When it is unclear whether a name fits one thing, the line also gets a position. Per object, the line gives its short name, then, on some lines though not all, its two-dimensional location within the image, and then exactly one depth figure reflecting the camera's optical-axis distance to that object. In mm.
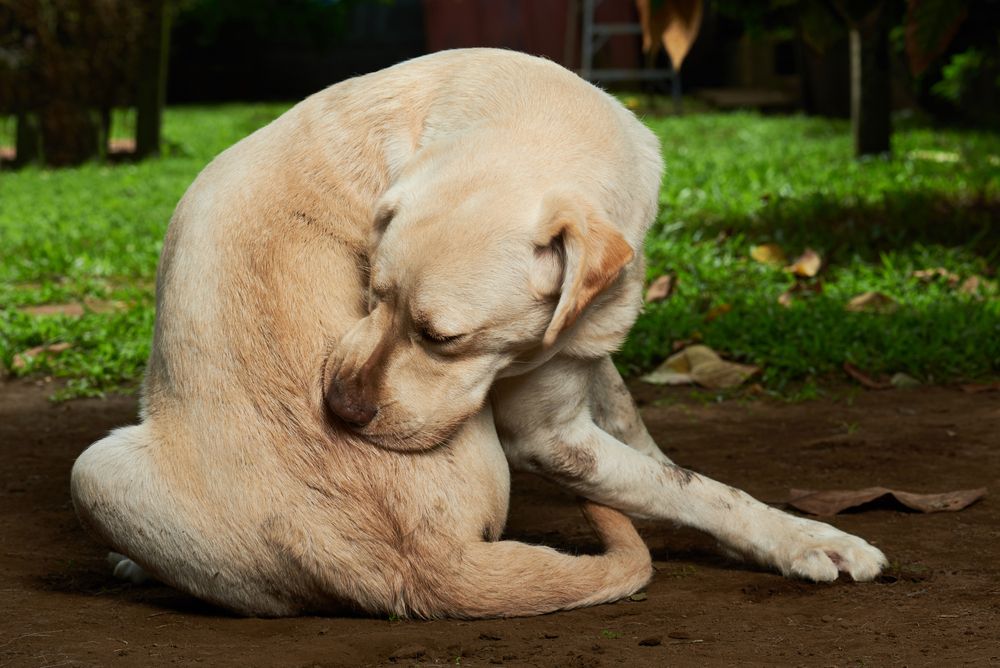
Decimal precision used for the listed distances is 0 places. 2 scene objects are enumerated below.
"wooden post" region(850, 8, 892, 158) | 9141
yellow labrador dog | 2836
